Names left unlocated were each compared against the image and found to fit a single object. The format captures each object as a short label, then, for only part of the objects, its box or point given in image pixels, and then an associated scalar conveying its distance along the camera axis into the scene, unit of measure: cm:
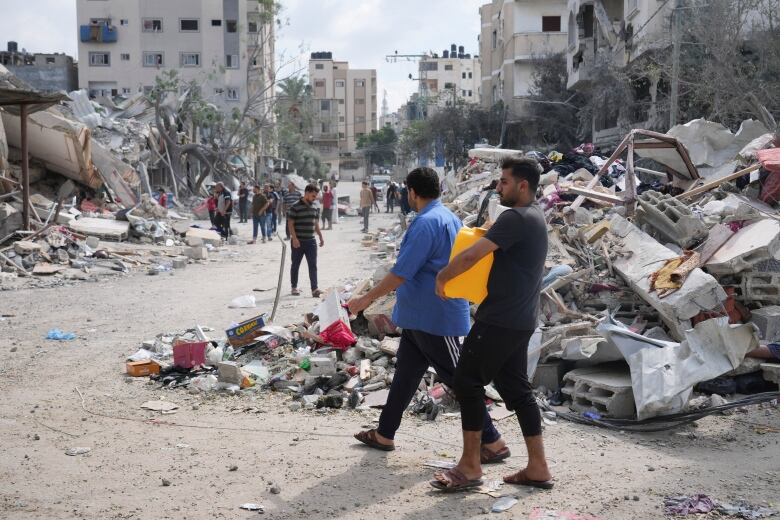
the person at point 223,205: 2019
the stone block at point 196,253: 1664
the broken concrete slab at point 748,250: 632
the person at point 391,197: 3531
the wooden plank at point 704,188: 898
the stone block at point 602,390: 538
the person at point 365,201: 2434
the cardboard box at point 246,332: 722
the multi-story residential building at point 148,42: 5528
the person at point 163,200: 2828
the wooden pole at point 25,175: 1496
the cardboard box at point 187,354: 675
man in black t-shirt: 376
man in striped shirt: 1085
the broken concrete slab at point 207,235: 1934
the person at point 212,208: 2103
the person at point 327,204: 2580
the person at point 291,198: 1876
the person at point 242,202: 2614
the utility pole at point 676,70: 1736
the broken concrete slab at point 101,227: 1719
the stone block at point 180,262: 1553
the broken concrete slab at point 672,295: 611
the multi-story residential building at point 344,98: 11581
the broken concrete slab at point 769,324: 619
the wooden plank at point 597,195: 996
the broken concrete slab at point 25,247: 1400
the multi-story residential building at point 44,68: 5269
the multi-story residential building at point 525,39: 4406
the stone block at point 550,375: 606
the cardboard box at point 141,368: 675
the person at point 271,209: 2251
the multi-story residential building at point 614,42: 2400
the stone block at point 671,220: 750
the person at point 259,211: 2040
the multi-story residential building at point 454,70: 11062
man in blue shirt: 430
